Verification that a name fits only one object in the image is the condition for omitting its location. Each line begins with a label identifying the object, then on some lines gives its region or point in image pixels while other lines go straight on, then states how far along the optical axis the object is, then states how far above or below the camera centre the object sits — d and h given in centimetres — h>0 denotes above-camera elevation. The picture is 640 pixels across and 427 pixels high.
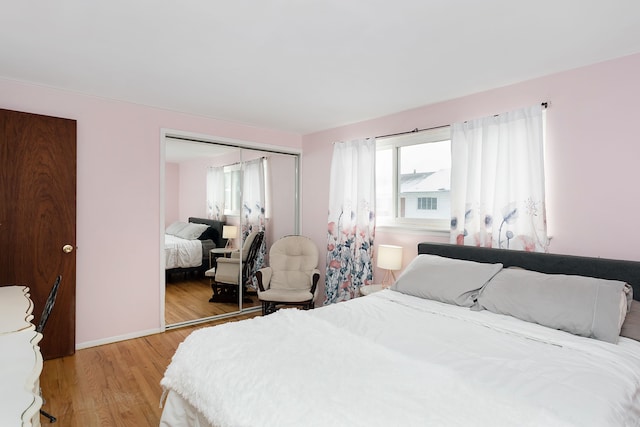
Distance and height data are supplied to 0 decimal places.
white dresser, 102 -56
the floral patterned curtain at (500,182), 275 +28
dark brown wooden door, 288 +1
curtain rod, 345 +88
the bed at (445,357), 128 -69
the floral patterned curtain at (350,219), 402 -6
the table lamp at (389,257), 350 -43
